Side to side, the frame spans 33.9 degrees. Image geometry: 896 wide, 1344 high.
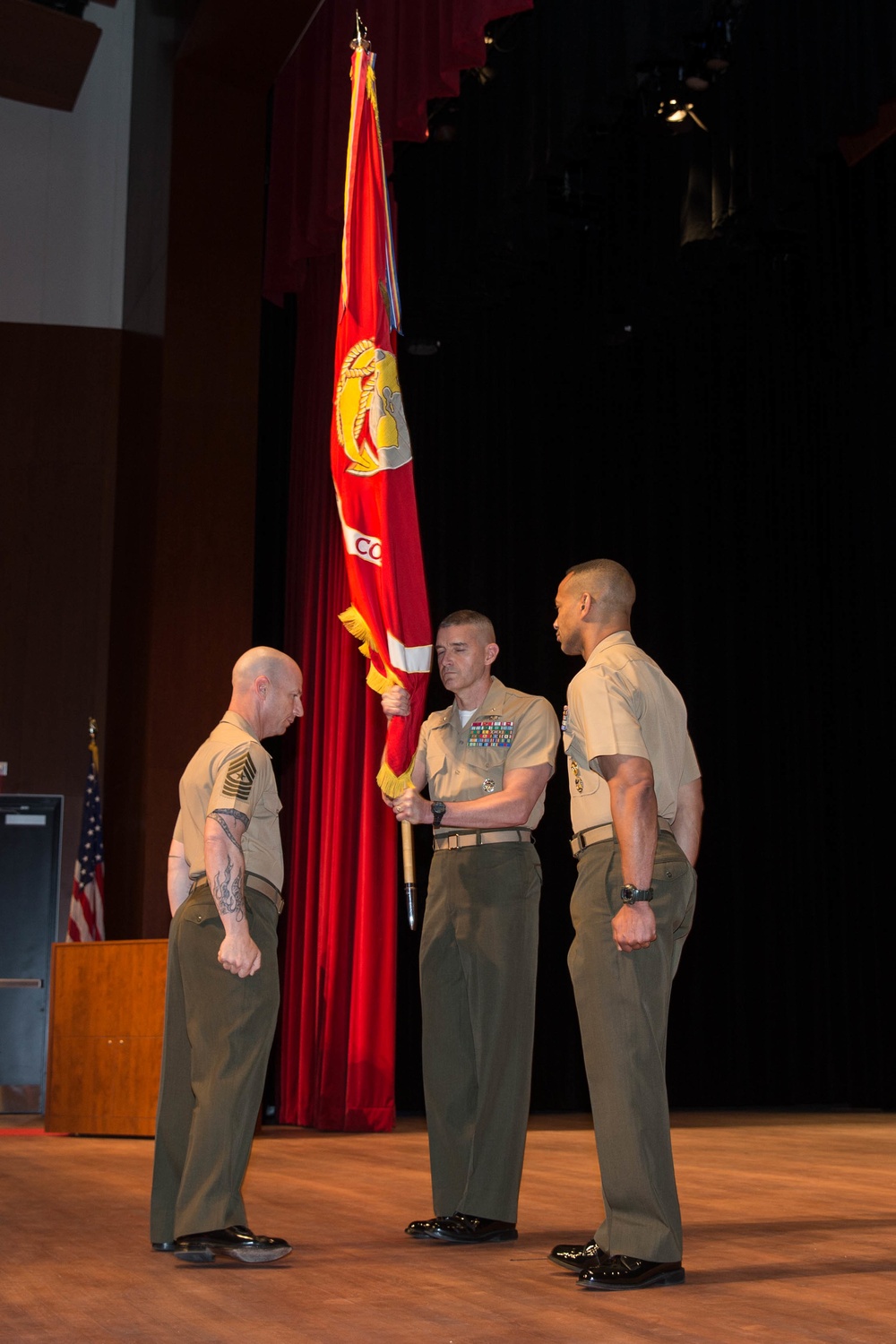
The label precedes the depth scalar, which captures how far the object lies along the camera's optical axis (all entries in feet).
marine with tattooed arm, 10.09
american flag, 24.00
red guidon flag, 12.98
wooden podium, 20.86
